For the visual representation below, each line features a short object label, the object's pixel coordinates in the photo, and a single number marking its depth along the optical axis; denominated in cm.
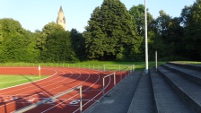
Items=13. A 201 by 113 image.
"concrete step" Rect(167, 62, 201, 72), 861
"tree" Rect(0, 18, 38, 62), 5009
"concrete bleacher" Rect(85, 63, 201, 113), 509
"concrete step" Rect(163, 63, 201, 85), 657
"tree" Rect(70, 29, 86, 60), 4812
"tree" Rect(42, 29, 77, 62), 4850
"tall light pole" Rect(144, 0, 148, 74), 1784
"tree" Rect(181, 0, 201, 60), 3769
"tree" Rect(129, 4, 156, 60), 4383
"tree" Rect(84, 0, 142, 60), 4368
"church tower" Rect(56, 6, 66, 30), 9981
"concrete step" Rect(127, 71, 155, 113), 611
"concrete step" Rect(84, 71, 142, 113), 721
